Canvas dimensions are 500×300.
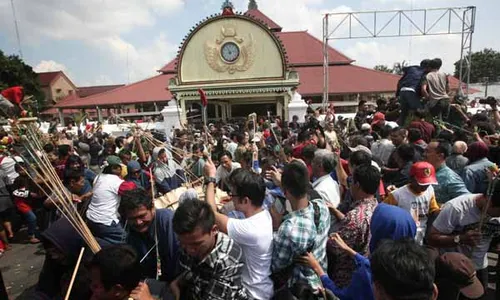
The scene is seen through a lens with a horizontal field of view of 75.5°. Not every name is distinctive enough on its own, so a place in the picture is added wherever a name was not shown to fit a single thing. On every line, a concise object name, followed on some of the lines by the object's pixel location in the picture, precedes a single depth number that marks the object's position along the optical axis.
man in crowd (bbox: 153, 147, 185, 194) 5.45
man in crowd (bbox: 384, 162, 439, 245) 2.71
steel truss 13.63
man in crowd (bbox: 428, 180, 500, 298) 2.24
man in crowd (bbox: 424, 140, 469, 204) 3.16
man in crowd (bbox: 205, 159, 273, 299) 2.02
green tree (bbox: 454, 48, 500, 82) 55.09
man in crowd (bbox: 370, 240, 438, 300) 1.35
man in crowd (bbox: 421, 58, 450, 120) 6.46
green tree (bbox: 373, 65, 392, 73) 61.06
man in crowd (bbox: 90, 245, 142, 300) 1.68
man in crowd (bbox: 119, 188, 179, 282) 2.27
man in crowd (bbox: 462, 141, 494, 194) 3.45
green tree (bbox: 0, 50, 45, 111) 31.98
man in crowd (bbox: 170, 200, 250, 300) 1.80
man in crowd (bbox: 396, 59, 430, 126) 6.98
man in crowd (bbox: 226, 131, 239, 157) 6.33
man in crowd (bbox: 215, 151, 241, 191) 4.54
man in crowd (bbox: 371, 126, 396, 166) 4.85
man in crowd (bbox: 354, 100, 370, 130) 9.12
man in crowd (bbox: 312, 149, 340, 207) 3.01
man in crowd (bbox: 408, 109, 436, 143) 5.22
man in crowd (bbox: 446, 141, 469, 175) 3.92
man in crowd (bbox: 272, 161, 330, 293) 2.04
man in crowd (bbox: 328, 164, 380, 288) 2.34
